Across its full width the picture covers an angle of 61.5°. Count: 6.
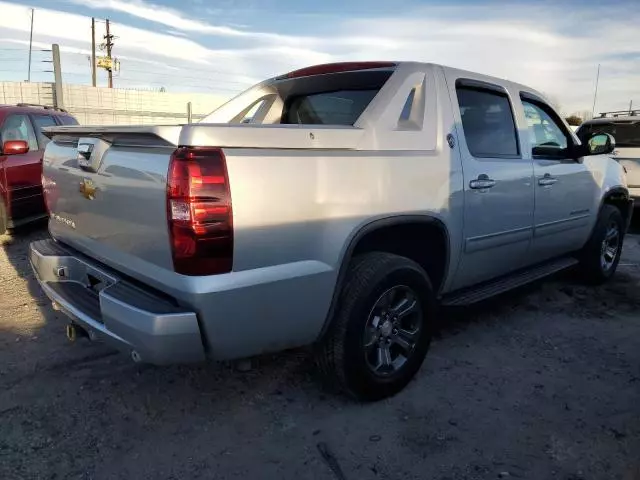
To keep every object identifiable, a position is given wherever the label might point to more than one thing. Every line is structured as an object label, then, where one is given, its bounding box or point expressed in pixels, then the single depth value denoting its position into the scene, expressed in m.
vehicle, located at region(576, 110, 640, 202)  7.94
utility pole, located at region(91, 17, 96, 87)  38.66
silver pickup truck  2.24
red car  6.42
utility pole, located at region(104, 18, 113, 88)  43.33
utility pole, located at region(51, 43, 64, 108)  13.70
